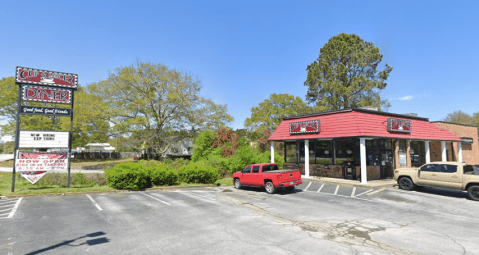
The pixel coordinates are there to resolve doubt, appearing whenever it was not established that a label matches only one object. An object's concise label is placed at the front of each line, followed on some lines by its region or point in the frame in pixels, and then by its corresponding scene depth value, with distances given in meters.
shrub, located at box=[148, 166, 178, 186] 18.08
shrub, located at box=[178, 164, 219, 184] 19.75
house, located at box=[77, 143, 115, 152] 63.41
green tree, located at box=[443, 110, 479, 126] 52.69
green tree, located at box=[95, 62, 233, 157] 36.59
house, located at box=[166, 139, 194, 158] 41.16
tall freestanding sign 15.88
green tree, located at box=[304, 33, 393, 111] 37.88
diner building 18.97
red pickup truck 14.96
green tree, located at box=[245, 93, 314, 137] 45.50
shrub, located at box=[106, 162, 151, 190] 16.91
